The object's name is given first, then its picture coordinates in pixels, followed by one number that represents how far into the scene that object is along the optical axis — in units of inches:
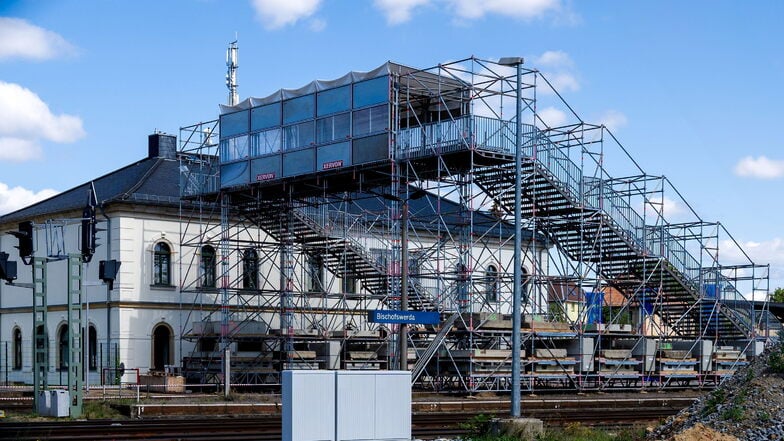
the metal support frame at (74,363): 1197.7
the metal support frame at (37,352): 1231.5
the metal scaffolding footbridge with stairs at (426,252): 1590.8
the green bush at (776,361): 991.7
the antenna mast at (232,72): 2468.5
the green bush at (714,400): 939.3
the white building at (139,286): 1914.4
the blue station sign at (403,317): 1419.8
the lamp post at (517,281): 973.8
